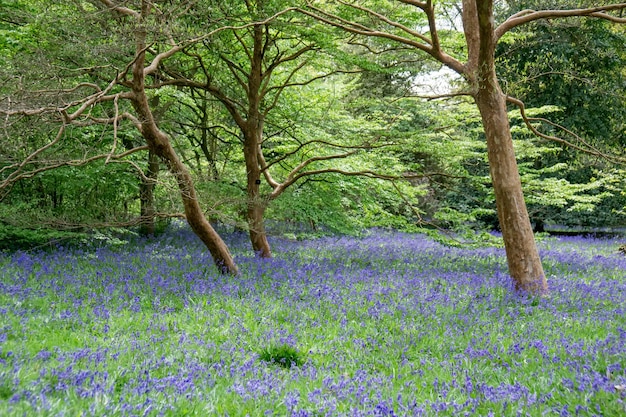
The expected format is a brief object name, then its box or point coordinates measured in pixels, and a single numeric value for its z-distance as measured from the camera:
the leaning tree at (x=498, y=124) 8.04
